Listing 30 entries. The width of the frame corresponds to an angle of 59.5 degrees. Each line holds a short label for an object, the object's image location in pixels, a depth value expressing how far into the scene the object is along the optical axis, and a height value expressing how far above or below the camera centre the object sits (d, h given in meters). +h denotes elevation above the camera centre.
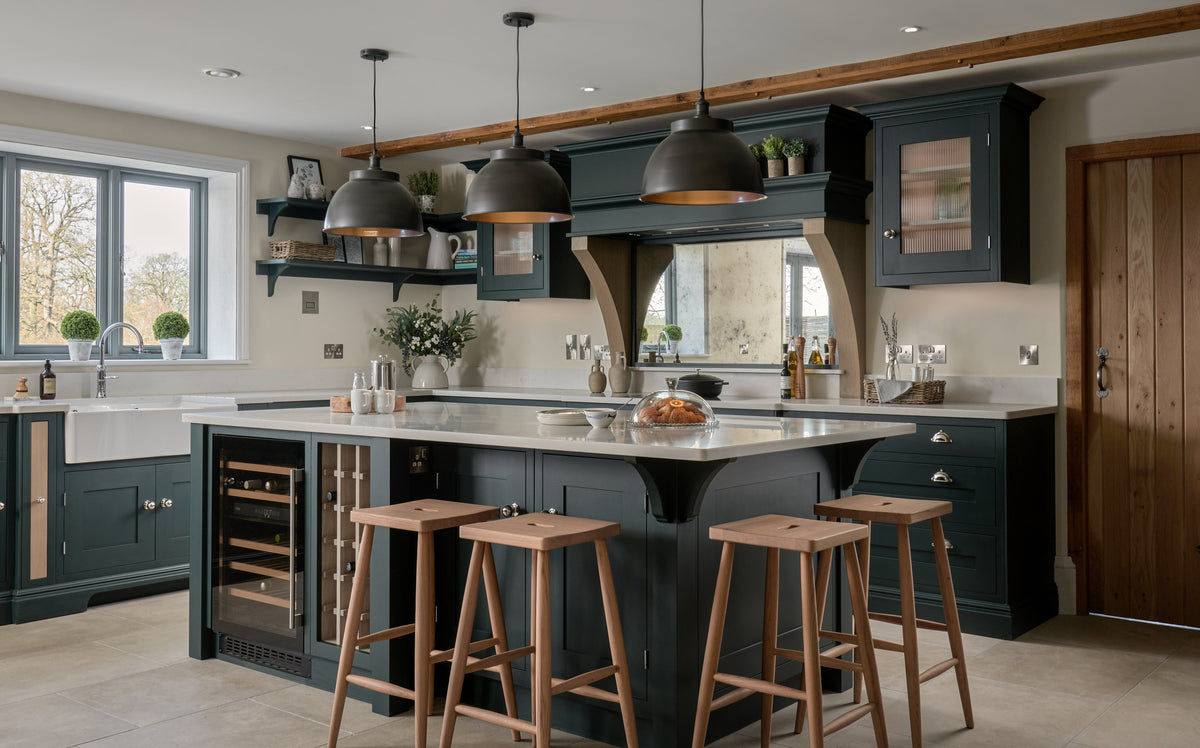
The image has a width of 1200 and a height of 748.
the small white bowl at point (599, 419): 3.25 -0.13
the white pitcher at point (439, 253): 6.78 +0.81
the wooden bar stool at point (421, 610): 2.90 -0.66
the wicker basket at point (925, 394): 4.70 -0.08
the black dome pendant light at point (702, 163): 3.03 +0.63
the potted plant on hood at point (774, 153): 4.95 +1.06
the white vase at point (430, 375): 6.55 +0.02
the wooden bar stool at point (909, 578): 3.02 -0.60
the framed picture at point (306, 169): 6.23 +1.25
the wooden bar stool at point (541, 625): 2.66 -0.65
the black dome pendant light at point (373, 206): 3.85 +0.64
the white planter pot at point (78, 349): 5.26 +0.15
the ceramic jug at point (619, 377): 5.90 +0.00
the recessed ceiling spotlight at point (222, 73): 4.70 +1.38
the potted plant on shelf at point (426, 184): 6.74 +1.25
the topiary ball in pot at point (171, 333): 5.66 +0.25
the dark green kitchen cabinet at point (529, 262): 6.09 +0.69
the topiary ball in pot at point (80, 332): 5.24 +0.24
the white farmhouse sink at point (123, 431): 4.65 -0.24
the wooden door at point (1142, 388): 4.47 -0.05
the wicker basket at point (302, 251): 6.00 +0.74
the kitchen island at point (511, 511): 2.92 -0.46
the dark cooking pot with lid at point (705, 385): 5.30 -0.04
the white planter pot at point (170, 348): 5.70 +0.17
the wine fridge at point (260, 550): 3.63 -0.61
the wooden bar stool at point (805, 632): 2.61 -0.67
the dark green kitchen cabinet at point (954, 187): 4.52 +0.84
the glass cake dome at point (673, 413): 3.38 -0.12
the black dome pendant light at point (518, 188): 3.46 +0.63
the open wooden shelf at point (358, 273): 6.05 +0.65
